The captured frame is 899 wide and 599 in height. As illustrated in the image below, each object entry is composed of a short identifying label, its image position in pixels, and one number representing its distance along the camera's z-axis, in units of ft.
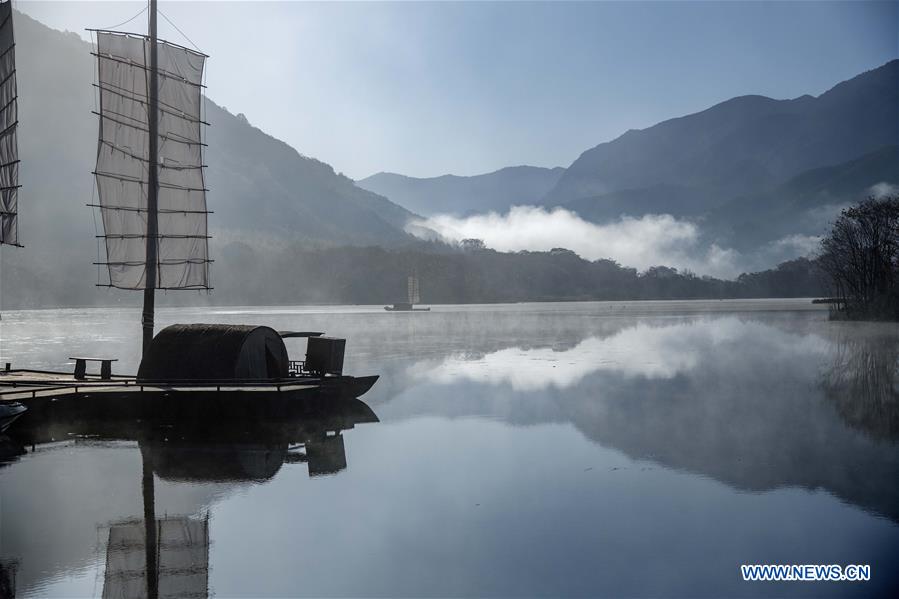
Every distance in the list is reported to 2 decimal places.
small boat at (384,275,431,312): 602.44
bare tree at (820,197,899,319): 266.86
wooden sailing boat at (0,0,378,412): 96.48
